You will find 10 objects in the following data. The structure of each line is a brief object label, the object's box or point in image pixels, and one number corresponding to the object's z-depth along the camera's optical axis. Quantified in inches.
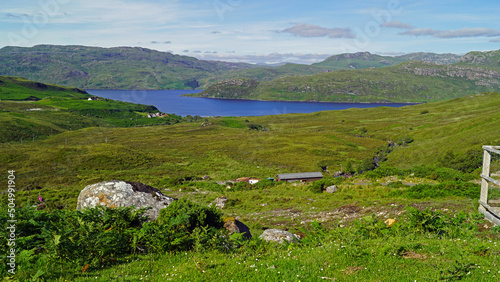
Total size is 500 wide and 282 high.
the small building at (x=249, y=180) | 1940.3
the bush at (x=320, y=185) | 1325.8
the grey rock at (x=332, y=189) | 1269.4
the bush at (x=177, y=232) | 317.7
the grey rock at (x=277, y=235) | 476.7
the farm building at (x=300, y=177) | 2080.0
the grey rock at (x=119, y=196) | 560.7
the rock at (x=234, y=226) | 514.0
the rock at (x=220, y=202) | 1119.2
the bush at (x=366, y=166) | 2583.7
